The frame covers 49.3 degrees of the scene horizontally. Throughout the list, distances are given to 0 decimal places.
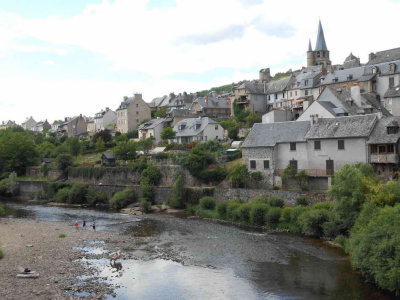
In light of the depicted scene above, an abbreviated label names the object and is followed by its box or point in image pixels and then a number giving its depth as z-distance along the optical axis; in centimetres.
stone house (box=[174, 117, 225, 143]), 7169
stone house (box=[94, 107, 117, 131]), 11044
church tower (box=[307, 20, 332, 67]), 11350
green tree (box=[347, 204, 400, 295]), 2169
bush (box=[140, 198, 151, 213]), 5162
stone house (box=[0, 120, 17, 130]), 17225
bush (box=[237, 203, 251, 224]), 4097
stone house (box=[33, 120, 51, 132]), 14538
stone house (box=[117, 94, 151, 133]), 9689
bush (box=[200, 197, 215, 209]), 4709
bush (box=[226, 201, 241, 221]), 4248
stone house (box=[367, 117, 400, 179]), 3800
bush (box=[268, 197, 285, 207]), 4072
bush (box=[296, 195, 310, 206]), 3934
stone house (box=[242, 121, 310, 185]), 4512
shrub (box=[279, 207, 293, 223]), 3822
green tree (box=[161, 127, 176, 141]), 7531
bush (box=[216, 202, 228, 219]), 4444
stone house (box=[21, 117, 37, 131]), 16214
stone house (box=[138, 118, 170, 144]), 8275
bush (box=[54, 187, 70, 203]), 6225
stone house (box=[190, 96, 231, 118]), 8738
